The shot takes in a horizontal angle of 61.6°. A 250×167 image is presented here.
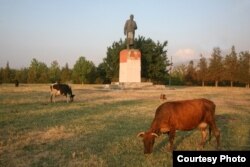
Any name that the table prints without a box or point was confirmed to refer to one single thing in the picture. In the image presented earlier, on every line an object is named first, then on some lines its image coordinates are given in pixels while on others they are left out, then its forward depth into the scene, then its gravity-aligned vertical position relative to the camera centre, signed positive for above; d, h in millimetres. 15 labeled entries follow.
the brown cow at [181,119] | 4985 -928
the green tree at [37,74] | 46408 +1436
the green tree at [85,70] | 43515 +2303
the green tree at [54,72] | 47261 +1971
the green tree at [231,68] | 40584 +2975
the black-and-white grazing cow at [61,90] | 13466 -602
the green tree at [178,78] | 43737 +966
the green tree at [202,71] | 43355 +2515
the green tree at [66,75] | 47083 +1303
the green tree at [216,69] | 41808 +2813
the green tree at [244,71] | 39953 +2377
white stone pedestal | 23390 +1788
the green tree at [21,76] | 46801 +912
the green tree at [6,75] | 45373 +1025
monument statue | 23649 +5949
